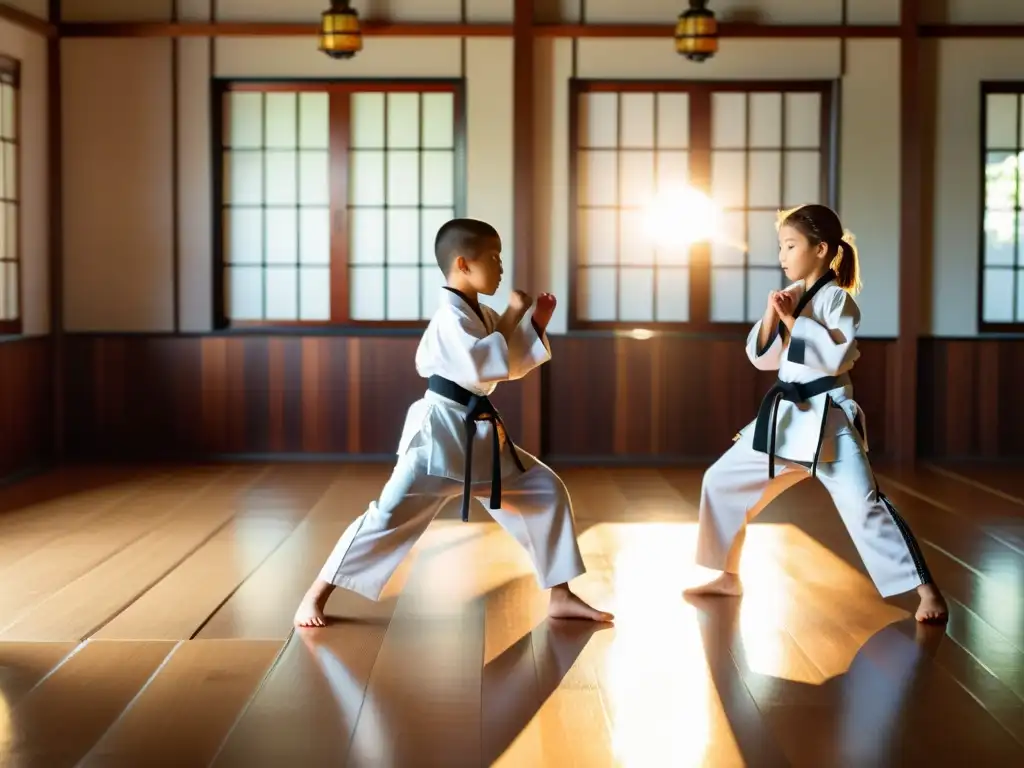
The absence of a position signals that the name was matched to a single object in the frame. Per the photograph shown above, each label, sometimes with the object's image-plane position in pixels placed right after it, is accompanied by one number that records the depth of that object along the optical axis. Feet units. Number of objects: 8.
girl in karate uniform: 10.95
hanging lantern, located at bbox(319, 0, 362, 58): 20.49
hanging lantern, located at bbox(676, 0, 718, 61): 20.75
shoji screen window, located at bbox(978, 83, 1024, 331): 22.34
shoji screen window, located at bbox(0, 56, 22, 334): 20.11
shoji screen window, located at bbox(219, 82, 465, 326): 21.99
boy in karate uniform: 10.46
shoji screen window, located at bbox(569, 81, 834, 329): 22.11
